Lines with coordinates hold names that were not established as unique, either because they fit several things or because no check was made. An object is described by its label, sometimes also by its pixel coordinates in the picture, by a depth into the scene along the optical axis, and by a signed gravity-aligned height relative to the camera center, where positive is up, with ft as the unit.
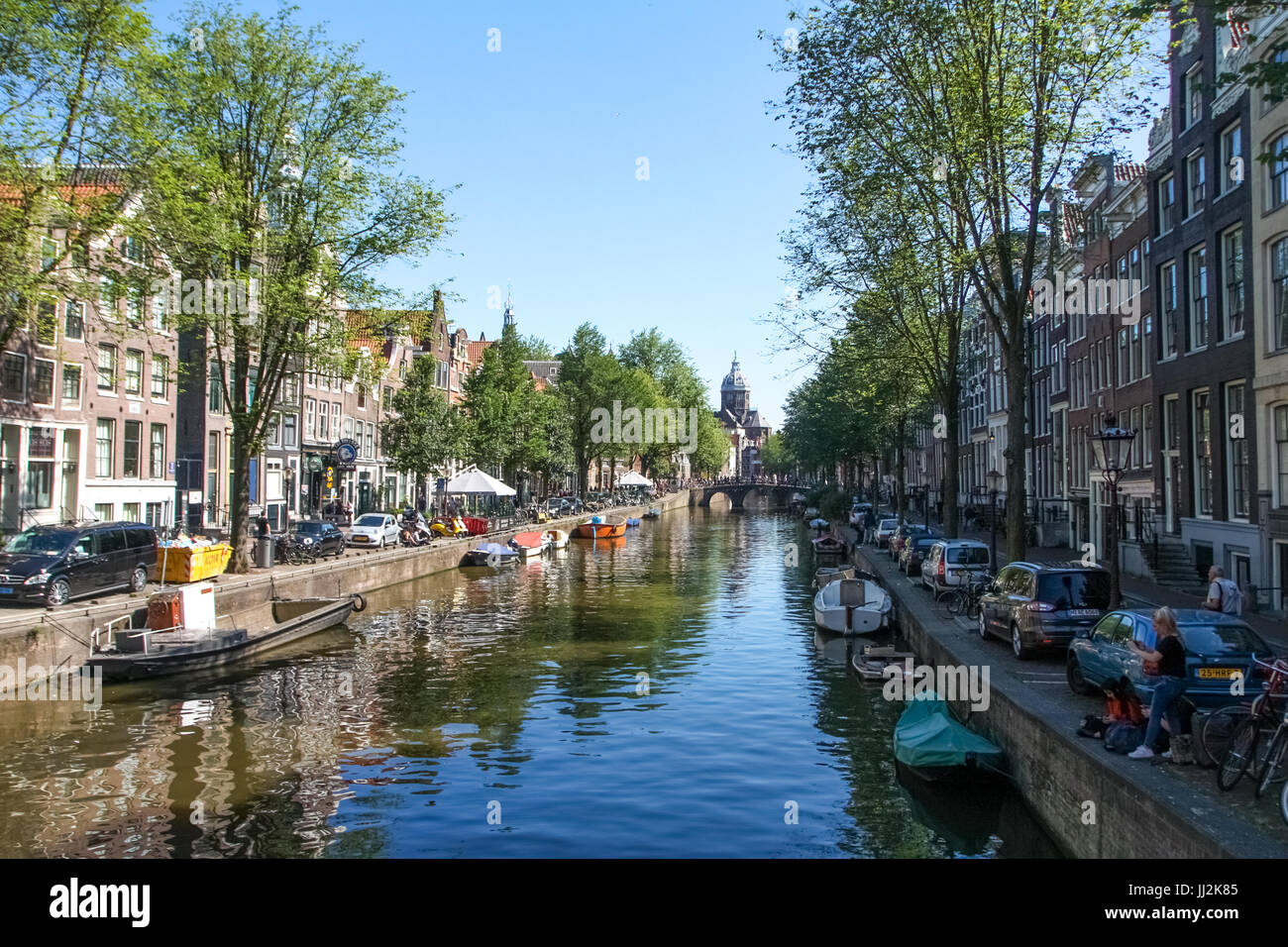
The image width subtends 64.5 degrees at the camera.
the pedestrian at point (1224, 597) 55.36 -5.86
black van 75.56 -4.56
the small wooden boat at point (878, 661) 71.87 -12.21
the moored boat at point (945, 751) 46.39 -11.92
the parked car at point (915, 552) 122.25 -7.10
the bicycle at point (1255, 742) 31.78 -8.06
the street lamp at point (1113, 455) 62.57 +2.42
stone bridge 492.54 +1.94
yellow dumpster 90.79 -5.47
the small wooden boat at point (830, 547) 180.45 -9.23
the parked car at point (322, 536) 130.21 -4.52
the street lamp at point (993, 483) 106.74 +0.92
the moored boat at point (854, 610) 93.45 -10.67
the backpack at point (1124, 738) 36.83 -8.95
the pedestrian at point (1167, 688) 36.37 -7.10
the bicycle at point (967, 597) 84.69 -9.02
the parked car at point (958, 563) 94.84 -6.61
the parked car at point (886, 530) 172.35 -6.28
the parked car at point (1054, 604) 60.34 -6.77
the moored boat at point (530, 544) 180.12 -8.23
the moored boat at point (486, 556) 162.30 -9.05
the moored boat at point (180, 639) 68.44 -10.13
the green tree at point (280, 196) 102.68 +32.44
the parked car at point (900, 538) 143.68 -6.46
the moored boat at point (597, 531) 232.32 -7.69
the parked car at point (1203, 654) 40.88 -6.76
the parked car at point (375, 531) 150.61 -4.65
